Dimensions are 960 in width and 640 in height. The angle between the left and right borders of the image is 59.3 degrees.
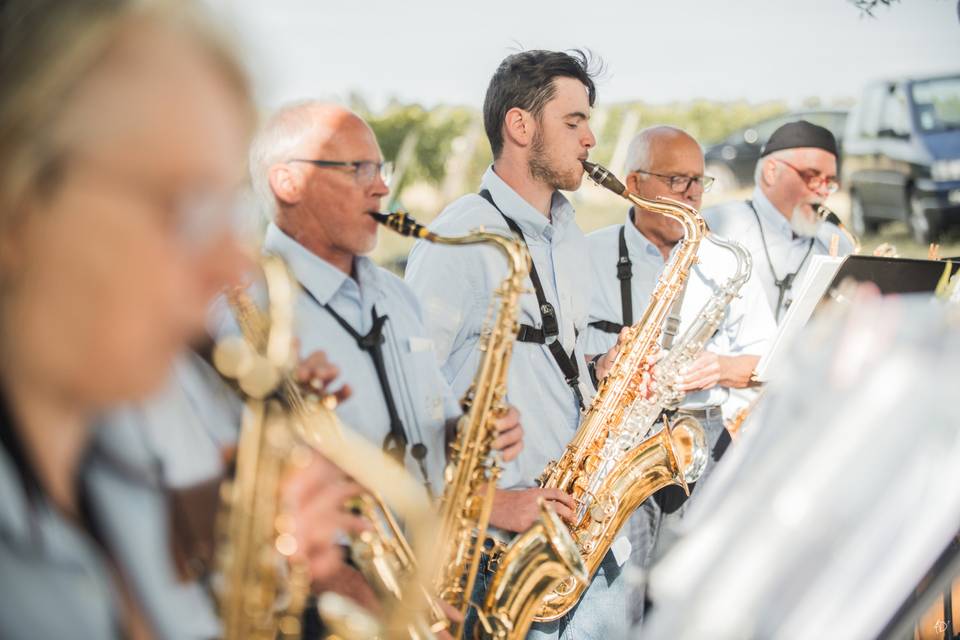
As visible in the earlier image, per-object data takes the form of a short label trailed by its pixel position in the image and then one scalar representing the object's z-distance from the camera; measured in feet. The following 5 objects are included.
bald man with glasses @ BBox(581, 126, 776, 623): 13.02
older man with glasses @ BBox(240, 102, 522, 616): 7.89
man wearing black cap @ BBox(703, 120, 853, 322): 15.48
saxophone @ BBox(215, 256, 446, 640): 4.66
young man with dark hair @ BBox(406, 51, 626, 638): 9.82
